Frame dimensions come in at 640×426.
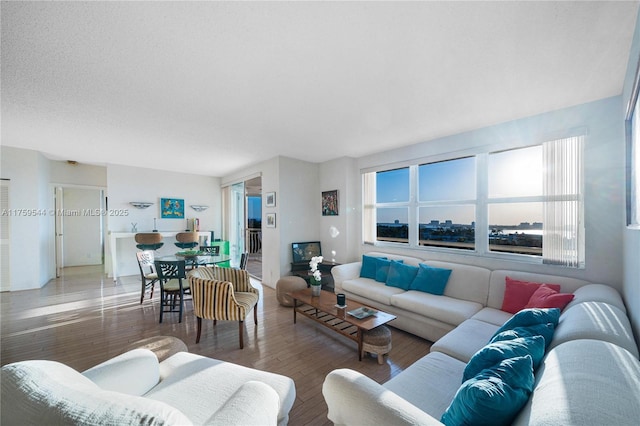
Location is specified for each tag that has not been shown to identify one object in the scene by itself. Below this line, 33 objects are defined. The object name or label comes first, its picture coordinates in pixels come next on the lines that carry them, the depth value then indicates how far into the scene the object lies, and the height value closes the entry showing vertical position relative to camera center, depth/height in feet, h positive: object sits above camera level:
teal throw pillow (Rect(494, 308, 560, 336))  5.10 -2.40
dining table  12.47 -2.60
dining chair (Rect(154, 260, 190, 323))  10.79 -3.00
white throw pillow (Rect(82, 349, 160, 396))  4.07 -2.96
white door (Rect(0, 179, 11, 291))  14.29 -1.41
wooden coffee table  7.97 -3.91
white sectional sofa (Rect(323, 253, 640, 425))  2.60 -2.59
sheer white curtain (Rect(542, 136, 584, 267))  8.41 +0.29
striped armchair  8.71 -3.43
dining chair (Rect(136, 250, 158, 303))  12.97 -3.13
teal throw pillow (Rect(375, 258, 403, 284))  12.05 -3.09
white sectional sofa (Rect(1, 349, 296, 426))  2.17 -2.72
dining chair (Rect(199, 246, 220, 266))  14.68 -2.64
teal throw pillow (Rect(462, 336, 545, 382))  3.86 -2.38
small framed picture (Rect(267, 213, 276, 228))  16.03 -0.59
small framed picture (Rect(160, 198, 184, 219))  20.56 +0.37
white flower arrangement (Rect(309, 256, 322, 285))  10.55 -2.72
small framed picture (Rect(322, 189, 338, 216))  16.35 +0.61
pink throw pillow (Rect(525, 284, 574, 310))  6.81 -2.69
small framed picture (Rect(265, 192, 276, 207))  15.96 +0.87
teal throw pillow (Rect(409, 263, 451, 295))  10.17 -3.07
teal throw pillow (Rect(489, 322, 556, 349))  4.54 -2.43
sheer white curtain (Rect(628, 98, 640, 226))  5.19 +1.00
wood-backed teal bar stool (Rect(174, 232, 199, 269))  15.79 -1.91
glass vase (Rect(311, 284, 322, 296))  10.66 -3.57
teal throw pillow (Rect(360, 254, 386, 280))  12.90 -3.13
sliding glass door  22.72 -1.03
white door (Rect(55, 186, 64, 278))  18.84 -1.37
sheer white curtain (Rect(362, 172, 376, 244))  15.53 +0.28
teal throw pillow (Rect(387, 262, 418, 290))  11.09 -3.10
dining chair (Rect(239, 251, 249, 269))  14.15 -2.94
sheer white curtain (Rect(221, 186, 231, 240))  23.31 +0.09
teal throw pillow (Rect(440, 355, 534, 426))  3.04 -2.49
